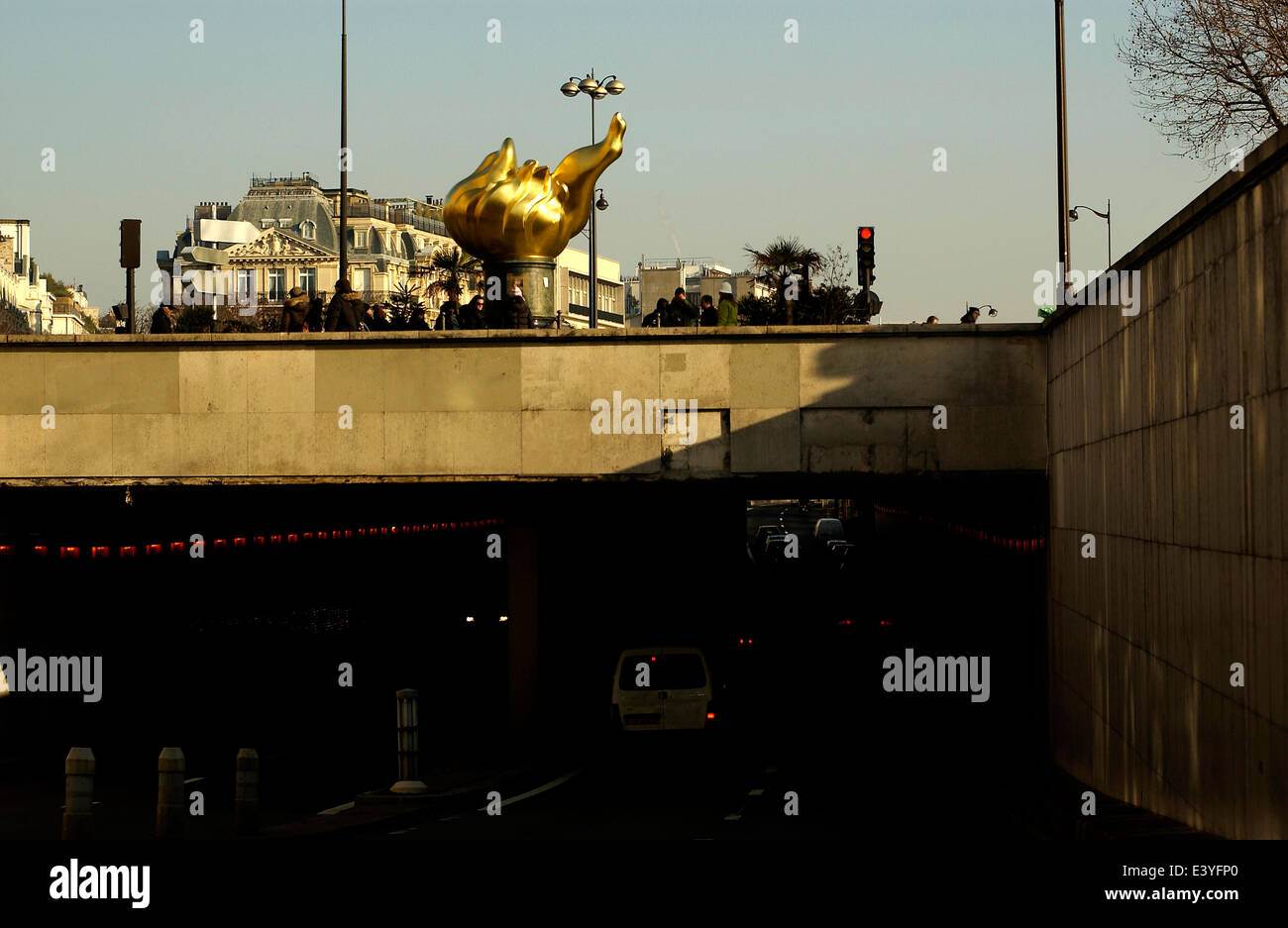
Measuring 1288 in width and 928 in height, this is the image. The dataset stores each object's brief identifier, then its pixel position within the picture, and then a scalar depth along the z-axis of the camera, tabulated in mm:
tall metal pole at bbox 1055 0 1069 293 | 28375
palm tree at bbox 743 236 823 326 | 54219
